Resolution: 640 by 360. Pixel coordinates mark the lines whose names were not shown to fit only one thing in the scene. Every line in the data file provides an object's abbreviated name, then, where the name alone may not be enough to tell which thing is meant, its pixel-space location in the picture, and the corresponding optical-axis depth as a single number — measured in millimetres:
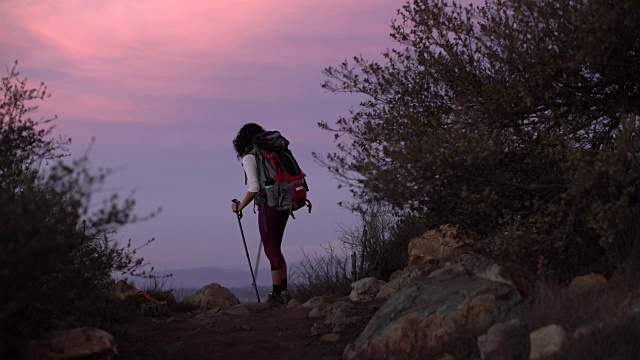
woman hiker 10477
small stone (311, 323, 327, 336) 8625
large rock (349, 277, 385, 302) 11162
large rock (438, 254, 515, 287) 7527
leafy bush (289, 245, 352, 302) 13742
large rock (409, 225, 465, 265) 12477
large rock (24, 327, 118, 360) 6863
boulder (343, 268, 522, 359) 7113
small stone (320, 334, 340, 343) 8289
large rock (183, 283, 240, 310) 12141
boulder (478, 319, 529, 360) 6520
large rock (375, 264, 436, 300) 10922
